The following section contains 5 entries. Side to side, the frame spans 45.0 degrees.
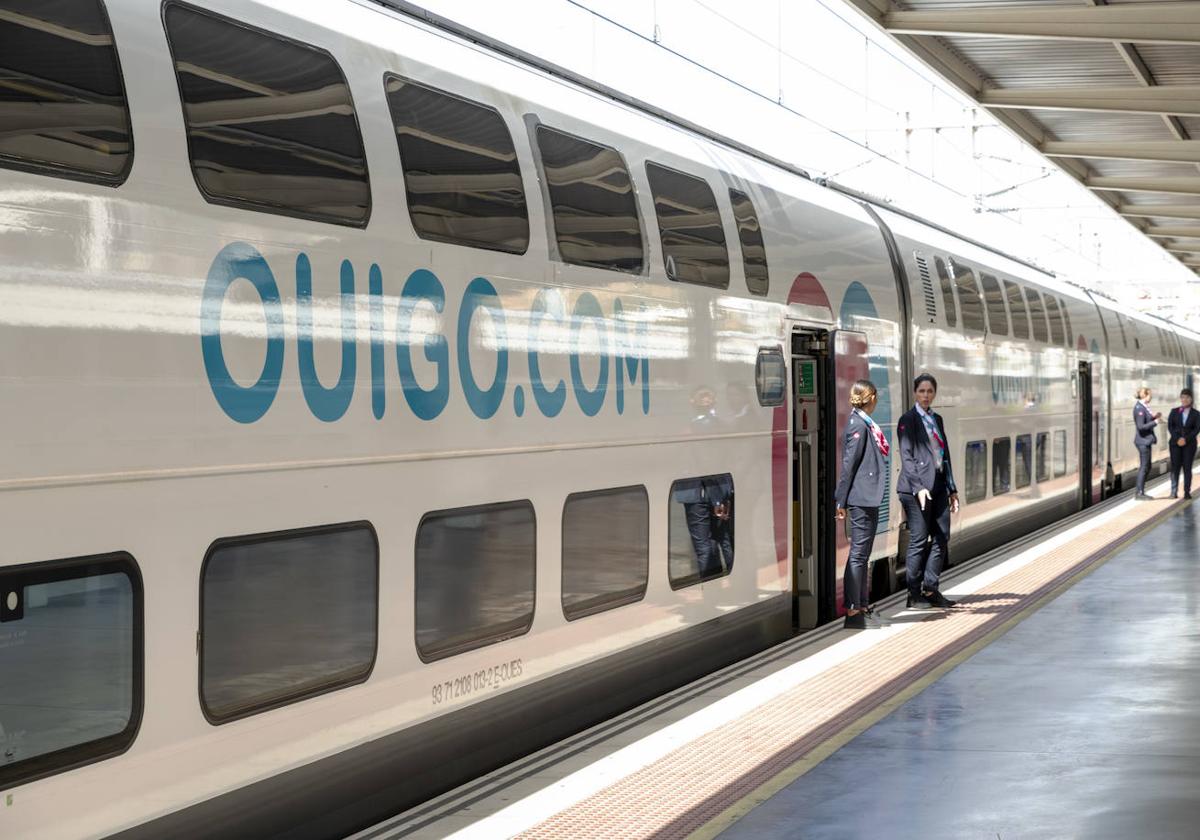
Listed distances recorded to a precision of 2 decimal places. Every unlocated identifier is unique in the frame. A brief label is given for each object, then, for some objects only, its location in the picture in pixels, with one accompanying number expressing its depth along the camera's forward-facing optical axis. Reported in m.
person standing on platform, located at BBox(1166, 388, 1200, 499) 22.23
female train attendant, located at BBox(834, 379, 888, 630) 10.00
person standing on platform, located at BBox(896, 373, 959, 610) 10.99
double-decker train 3.86
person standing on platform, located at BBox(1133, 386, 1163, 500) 22.52
